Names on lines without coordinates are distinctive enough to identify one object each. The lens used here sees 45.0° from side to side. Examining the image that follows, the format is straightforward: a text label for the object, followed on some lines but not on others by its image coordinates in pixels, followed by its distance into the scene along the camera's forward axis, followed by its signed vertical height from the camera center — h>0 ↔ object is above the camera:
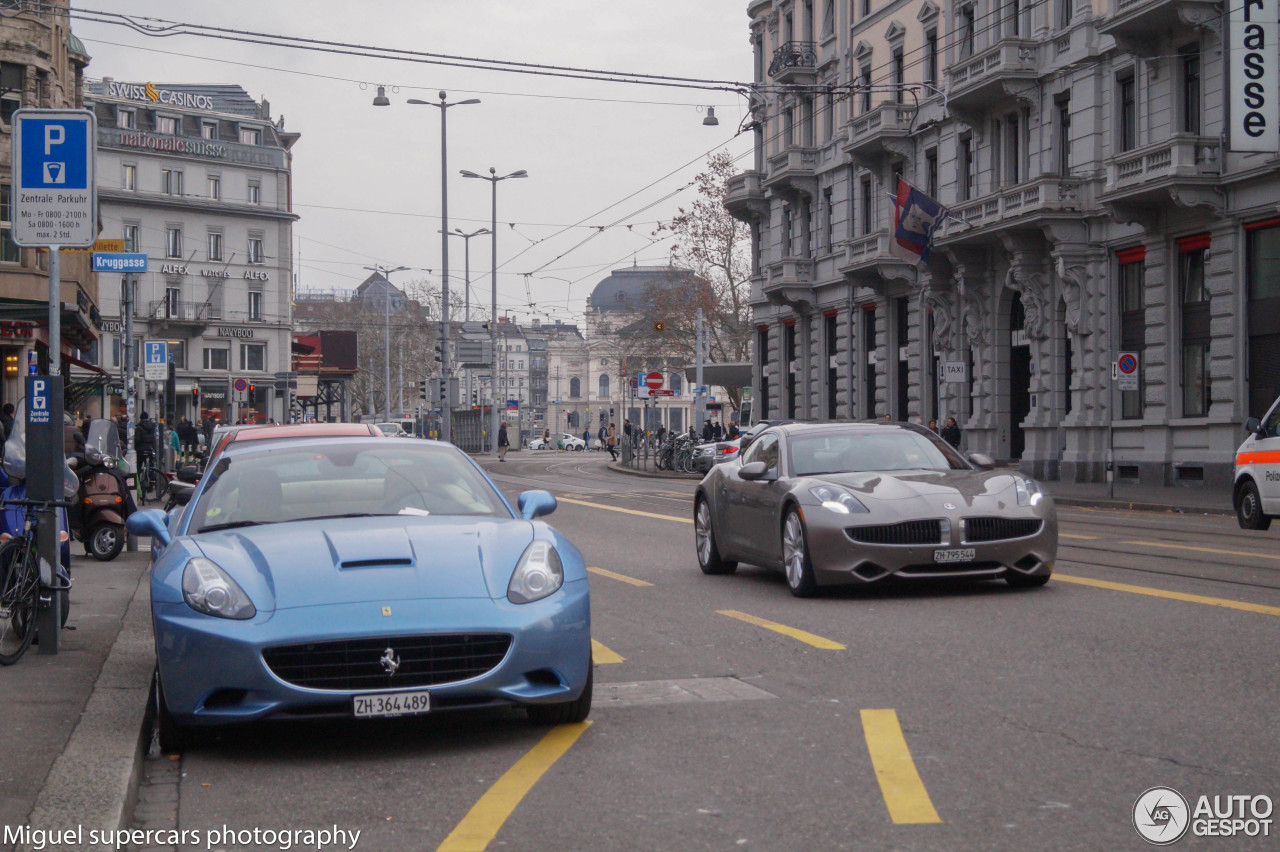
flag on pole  38.47 +4.82
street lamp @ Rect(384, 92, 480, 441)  61.81 +5.62
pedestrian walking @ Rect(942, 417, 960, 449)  39.06 -0.52
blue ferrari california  5.92 -0.81
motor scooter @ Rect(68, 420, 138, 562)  16.20 -1.00
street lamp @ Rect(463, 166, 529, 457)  71.00 +7.37
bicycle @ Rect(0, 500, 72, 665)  8.38 -0.96
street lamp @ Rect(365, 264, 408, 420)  101.50 +3.53
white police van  18.69 -0.79
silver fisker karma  10.91 -0.74
